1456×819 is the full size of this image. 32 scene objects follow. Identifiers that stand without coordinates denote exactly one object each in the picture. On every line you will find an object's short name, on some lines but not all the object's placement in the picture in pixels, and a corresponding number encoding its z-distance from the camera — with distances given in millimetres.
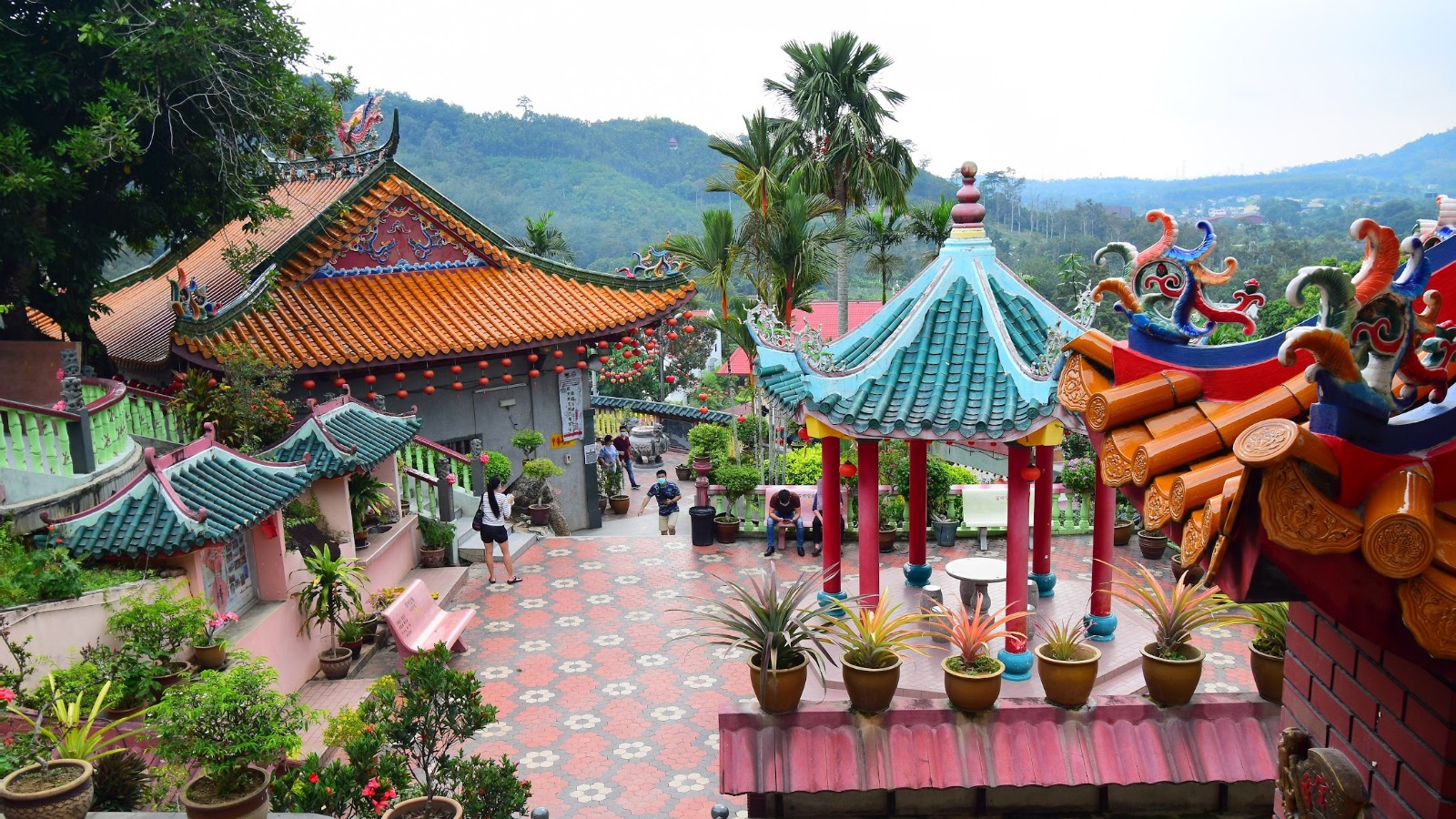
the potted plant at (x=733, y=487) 15742
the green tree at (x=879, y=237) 25859
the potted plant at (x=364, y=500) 12617
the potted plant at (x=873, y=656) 6719
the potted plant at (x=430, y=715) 6723
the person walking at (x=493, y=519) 13758
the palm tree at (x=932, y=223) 25062
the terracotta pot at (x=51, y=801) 5551
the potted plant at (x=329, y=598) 10570
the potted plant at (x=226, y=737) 6008
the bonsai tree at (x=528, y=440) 17406
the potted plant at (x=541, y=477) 16984
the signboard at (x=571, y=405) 18156
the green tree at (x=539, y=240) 27109
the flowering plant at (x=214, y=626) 8445
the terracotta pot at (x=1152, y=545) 14141
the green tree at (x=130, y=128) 11117
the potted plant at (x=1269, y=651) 6617
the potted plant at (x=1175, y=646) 6590
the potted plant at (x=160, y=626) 7824
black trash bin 15516
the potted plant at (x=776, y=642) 6758
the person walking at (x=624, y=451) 21453
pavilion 8523
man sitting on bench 15086
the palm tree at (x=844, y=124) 21750
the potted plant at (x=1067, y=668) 6617
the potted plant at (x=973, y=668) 6637
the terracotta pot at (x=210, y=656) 8523
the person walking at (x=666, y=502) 17016
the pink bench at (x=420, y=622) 10477
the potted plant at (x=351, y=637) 11125
